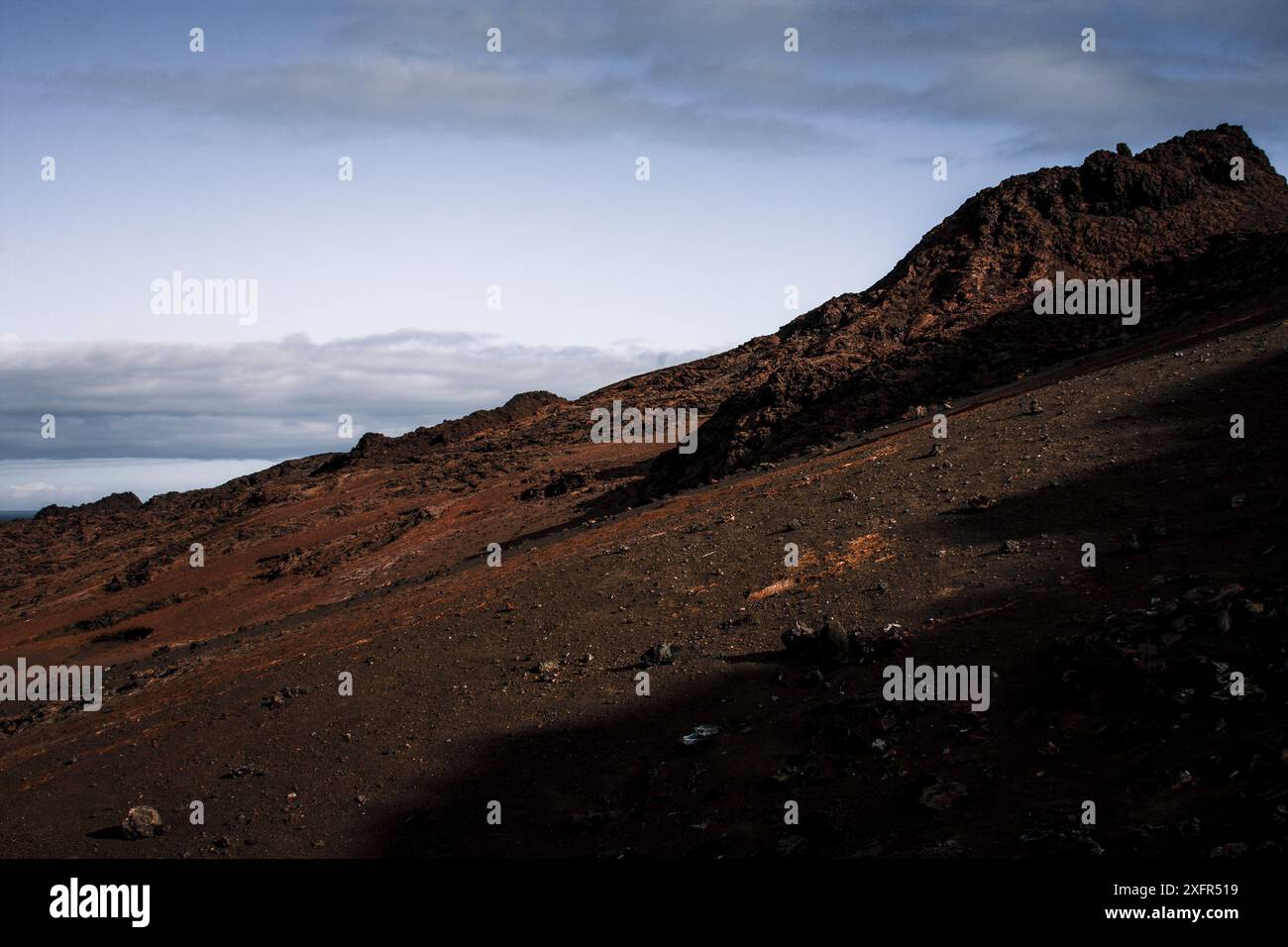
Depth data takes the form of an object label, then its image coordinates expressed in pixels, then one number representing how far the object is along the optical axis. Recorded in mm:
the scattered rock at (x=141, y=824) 15141
